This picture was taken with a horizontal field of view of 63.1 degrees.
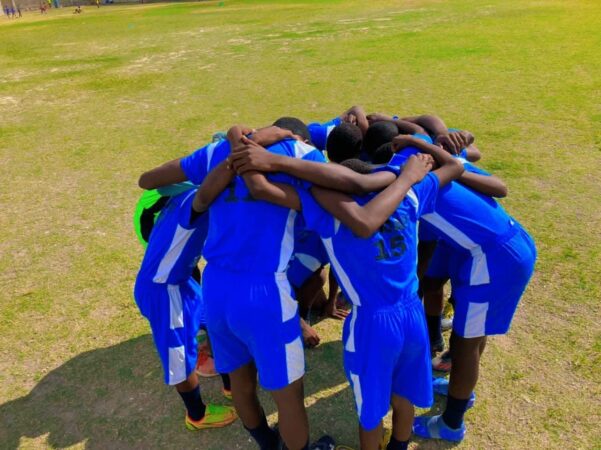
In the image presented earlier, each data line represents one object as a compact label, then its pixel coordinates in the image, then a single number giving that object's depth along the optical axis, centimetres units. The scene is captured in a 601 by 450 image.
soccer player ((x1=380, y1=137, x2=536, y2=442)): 253
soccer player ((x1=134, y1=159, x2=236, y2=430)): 271
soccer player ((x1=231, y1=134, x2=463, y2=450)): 224
